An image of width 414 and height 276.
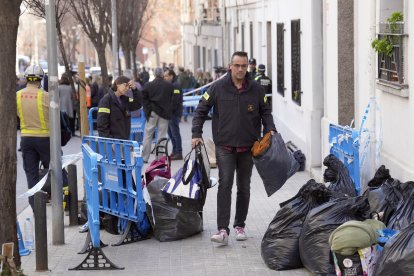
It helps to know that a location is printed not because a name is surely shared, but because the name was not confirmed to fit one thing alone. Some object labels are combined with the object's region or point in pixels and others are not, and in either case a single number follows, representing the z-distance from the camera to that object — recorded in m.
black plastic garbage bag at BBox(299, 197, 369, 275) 12.66
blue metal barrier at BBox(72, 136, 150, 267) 15.30
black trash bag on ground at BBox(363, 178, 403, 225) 12.58
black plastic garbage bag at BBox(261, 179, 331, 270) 13.55
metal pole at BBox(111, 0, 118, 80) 36.27
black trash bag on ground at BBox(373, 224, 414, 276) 10.33
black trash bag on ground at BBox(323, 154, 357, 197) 14.30
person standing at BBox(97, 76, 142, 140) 18.94
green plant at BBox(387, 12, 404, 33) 15.25
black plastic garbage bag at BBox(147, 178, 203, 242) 16.10
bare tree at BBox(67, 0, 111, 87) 30.57
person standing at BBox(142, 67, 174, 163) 29.70
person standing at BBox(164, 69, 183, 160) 30.22
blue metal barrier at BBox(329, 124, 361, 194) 14.62
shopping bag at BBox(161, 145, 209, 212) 15.22
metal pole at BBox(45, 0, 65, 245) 15.44
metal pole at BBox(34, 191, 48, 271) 13.84
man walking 15.29
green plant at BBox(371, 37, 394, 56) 15.66
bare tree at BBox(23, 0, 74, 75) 21.37
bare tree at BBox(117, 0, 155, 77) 50.26
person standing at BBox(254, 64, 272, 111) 33.21
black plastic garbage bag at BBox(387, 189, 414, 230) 11.78
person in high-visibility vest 18.48
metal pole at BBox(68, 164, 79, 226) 17.95
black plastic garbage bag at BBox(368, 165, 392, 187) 13.94
